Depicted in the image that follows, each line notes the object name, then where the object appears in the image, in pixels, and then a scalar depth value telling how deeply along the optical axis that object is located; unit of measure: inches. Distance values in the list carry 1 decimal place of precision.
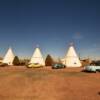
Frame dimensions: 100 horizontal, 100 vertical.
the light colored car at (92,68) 459.7
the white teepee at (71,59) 837.6
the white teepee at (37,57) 886.7
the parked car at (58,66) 649.8
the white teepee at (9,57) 1001.2
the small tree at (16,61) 1003.6
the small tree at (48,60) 958.2
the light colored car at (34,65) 710.2
